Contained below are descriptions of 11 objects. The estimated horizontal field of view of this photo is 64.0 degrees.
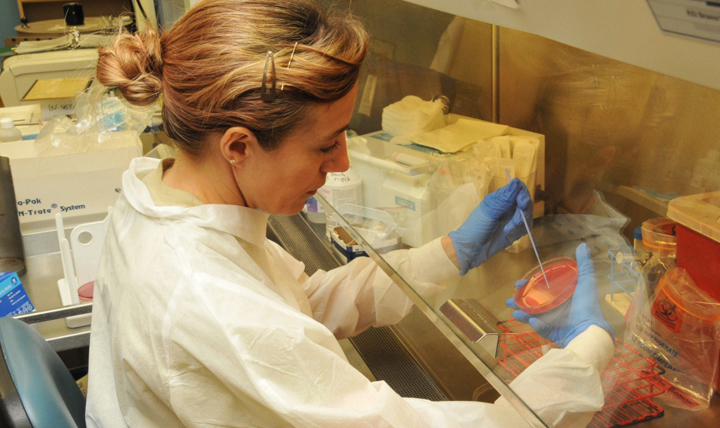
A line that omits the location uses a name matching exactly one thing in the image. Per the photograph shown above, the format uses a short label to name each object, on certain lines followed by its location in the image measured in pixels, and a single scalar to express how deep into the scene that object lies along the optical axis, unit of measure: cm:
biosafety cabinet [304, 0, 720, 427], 75
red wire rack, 82
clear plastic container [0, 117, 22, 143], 204
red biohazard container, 88
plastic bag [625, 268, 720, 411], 89
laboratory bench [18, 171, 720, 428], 88
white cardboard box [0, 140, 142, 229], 172
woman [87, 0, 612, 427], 85
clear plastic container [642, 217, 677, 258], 96
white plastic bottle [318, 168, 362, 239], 148
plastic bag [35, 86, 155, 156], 180
